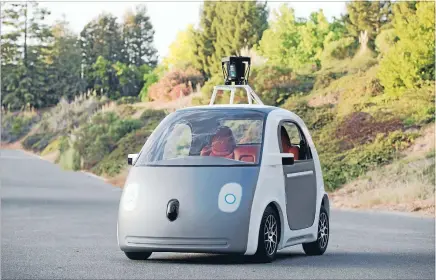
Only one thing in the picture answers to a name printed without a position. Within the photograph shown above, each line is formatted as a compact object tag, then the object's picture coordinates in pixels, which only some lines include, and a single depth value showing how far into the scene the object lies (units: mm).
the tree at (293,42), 52188
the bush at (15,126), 70188
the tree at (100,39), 86812
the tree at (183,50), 65756
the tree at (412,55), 37094
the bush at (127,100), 68562
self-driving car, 11609
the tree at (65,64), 82438
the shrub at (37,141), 63300
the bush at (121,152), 41594
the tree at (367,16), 54500
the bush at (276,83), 42875
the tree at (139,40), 89456
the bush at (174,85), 57469
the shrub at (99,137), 46438
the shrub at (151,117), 50381
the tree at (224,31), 63125
